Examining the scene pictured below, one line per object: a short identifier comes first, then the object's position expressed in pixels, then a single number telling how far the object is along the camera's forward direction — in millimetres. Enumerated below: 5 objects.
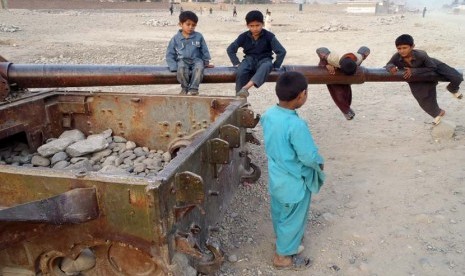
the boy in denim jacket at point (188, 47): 4719
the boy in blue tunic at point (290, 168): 2521
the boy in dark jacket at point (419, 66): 4977
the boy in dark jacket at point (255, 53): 4422
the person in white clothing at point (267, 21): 20362
